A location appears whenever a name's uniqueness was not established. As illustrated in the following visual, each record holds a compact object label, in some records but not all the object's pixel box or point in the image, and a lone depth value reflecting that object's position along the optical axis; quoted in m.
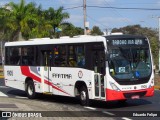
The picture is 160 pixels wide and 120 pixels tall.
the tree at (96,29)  100.41
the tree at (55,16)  50.31
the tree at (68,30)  53.97
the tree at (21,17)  44.84
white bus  15.52
